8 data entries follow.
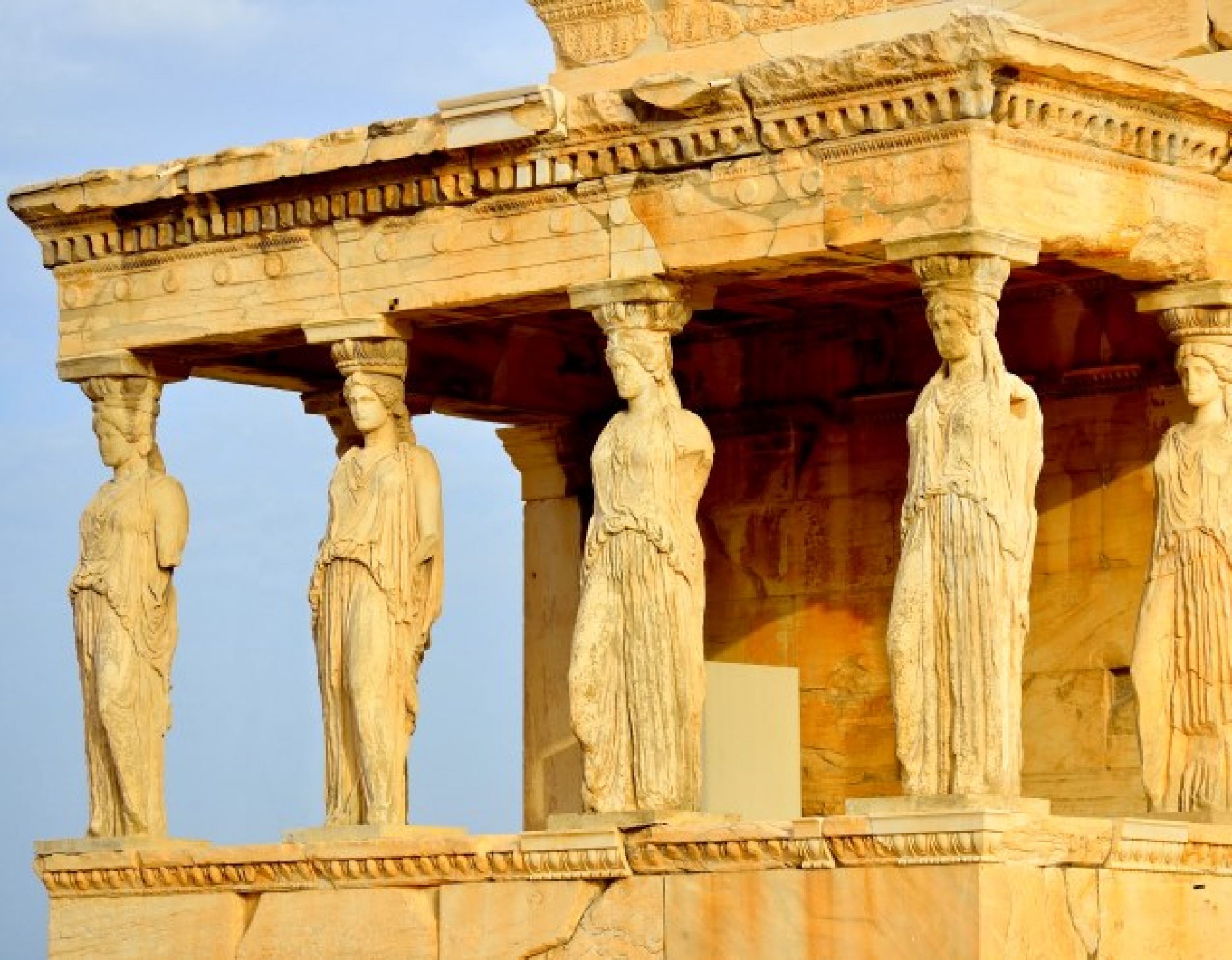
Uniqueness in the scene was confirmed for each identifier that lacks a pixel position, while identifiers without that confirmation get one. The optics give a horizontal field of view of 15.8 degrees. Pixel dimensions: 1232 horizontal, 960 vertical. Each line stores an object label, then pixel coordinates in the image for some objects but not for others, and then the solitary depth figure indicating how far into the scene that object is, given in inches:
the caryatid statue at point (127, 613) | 804.0
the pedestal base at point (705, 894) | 685.9
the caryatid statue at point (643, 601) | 732.0
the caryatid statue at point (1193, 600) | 744.3
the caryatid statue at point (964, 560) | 697.0
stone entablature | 703.7
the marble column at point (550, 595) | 887.7
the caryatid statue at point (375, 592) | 767.1
